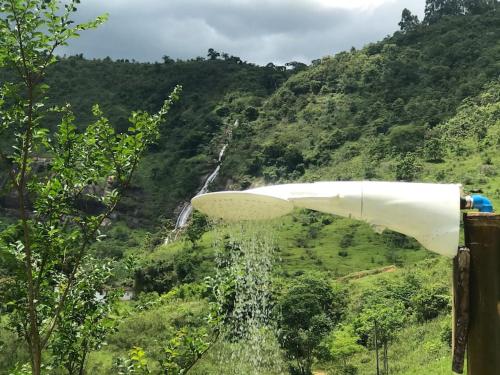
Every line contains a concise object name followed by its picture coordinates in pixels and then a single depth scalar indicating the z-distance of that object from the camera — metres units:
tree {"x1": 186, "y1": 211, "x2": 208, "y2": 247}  41.41
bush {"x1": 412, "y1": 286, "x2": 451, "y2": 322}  24.48
